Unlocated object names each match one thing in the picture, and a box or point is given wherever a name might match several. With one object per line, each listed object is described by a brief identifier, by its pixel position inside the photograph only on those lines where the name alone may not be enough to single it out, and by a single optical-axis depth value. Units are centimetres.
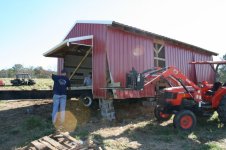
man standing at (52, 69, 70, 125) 877
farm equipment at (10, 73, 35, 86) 3051
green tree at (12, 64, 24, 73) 6621
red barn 1009
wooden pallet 561
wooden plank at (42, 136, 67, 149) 570
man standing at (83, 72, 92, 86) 1218
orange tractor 780
